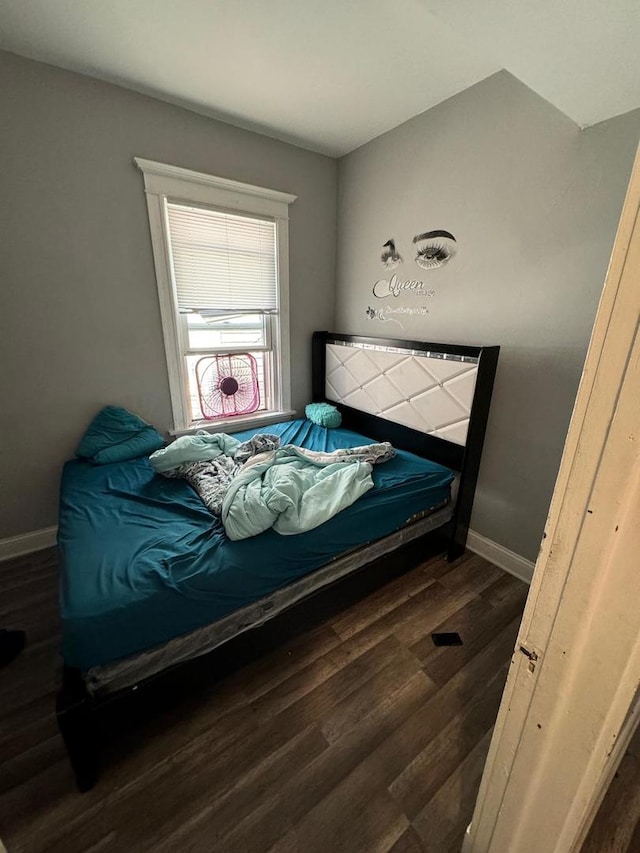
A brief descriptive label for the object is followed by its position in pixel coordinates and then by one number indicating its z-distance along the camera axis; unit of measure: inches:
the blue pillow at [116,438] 87.2
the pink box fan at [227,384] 107.3
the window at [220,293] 90.8
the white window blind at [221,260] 93.4
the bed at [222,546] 44.7
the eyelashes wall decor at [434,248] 86.4
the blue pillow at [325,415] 113.0
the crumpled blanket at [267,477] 58.8
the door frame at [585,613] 19.6
